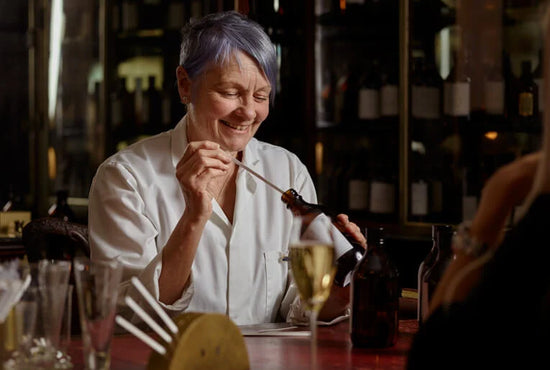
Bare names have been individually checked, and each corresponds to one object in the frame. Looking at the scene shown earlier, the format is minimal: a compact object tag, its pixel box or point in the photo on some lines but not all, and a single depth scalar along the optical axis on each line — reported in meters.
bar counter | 1.38
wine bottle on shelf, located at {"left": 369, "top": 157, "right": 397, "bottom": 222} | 3.68
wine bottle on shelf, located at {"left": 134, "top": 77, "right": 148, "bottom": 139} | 4.98
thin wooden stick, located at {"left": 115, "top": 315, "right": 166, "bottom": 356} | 1.03
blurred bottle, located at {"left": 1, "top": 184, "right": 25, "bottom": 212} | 5.39
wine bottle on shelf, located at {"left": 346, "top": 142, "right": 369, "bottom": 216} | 3.84
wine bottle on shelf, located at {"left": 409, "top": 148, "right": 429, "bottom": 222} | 3.55
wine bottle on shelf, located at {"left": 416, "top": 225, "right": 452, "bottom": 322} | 1.61
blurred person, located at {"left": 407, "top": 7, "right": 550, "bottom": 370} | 0.84
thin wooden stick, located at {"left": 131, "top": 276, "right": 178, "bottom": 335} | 1.08
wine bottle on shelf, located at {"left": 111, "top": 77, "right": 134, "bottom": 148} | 5.04
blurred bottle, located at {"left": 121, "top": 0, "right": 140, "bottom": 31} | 4.96
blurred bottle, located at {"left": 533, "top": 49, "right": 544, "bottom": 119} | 3.27
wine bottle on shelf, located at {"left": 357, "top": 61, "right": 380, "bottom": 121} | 3.80
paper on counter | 1.66
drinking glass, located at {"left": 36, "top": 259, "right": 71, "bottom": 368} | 1.22
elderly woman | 2.00
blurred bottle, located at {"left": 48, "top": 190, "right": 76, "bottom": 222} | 4.52
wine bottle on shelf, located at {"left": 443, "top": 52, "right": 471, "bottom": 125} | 3.49
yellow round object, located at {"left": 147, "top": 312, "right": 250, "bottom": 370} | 1.14
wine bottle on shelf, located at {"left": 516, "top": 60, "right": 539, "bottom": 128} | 3.31
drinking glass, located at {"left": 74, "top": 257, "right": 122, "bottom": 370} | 1.12
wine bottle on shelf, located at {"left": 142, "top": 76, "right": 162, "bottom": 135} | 4.92
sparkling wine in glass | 1.13
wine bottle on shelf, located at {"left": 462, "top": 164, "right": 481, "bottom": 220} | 3.49
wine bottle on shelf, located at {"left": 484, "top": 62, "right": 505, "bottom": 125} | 3.41
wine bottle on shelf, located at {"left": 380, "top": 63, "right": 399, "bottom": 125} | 3.67
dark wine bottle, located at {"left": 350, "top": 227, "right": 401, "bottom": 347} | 1.54
